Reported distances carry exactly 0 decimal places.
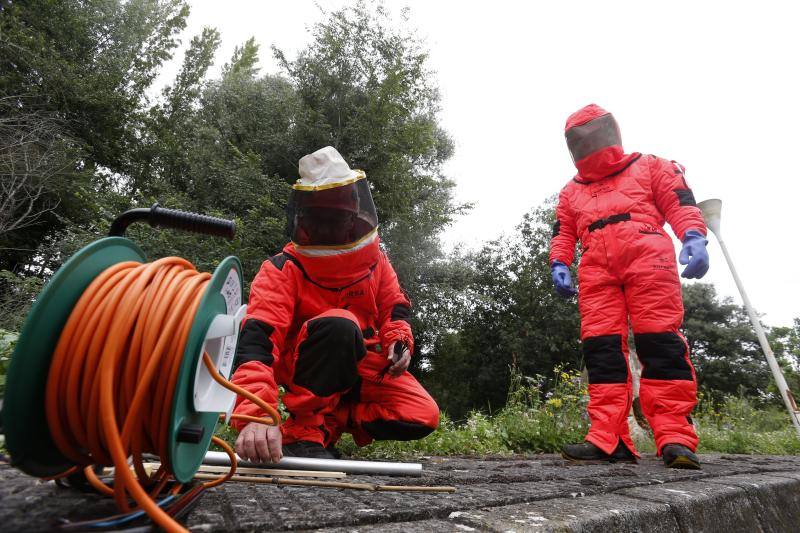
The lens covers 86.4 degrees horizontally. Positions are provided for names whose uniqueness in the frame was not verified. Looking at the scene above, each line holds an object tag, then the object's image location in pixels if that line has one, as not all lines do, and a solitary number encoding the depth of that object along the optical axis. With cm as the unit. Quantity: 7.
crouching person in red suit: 201
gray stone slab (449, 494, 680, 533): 100
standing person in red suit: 251
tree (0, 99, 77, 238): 1060
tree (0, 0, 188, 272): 1199
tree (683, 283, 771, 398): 2439
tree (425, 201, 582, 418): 1908
